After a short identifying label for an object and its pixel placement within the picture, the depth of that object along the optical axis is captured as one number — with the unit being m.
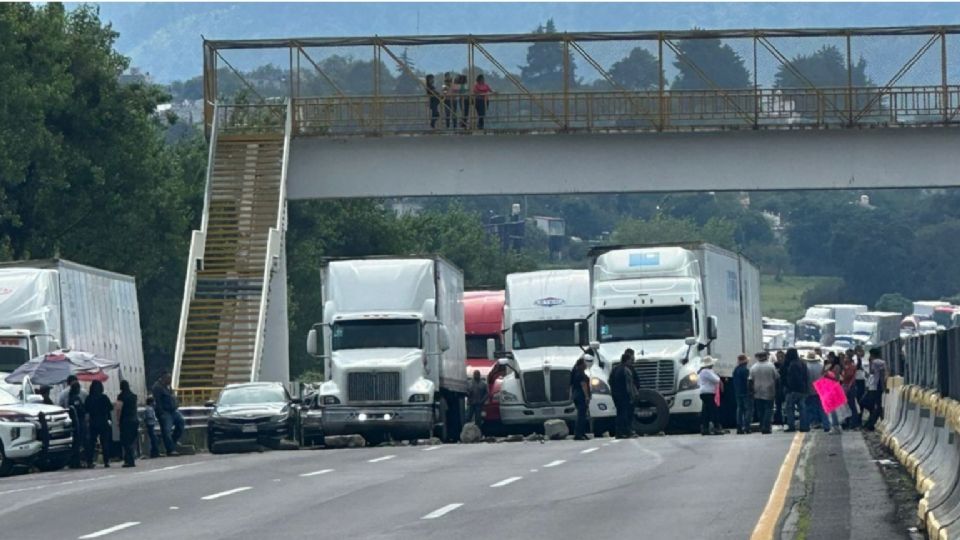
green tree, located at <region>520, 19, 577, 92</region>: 162.00
